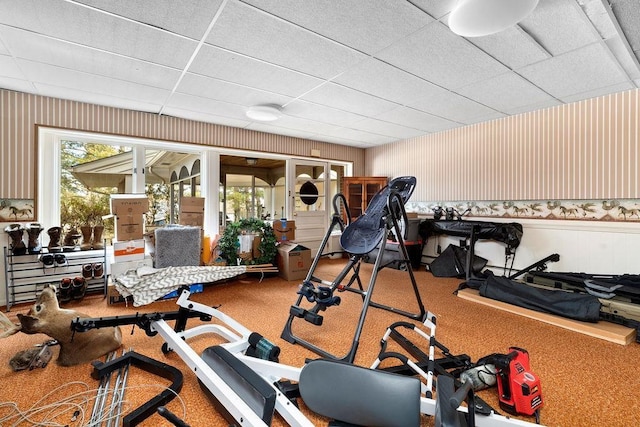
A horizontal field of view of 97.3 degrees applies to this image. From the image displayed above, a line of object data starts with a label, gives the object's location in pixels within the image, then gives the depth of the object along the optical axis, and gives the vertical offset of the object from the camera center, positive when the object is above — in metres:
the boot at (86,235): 3.66 -0.28
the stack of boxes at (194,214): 4.08 -0.02
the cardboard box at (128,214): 3.38 -0.01
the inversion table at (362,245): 2.13 -0.28
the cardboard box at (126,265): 3.30 -0.63
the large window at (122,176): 3.62 +0.55
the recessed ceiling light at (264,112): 3.67 +1.33
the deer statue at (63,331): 1.88 -0.83
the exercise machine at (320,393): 1.07 -0.77
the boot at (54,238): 3.34 -0.30
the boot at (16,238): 3.04 -0.27
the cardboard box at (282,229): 4.70 -0.27
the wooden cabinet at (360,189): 6.07 +0.53
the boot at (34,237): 3.13 -0.27
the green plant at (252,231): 4.23 -0.42
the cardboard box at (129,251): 3.35 -0.45
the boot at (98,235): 3.70 -0.30
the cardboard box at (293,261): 4.33 -0.75
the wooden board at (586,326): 2.43 -1.05
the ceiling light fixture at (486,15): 1.66 +1.24
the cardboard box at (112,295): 3.18 -0.93
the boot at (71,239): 3.51 -0.32
